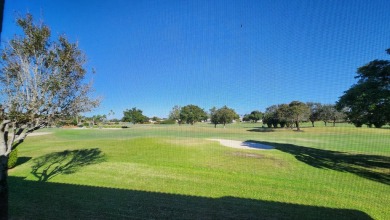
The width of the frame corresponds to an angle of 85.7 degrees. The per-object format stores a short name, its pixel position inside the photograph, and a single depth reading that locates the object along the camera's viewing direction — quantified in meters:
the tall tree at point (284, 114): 64.19
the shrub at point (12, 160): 14.73
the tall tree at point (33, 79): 7.24
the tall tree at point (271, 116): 73.53
